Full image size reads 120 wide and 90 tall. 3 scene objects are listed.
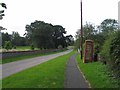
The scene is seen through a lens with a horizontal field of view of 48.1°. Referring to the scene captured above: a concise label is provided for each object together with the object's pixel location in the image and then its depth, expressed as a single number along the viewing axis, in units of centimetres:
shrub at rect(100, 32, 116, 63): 724
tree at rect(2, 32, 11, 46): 6426
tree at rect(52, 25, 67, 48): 7111
